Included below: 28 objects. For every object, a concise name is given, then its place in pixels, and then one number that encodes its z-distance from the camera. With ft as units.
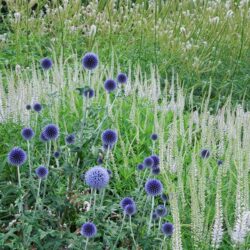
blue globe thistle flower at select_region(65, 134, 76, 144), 9.56
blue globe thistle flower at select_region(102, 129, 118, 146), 9.14
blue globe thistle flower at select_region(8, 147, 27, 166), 8.54
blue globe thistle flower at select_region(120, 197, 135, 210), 8.27
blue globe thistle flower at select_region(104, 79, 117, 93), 10.84
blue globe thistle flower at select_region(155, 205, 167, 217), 8.33
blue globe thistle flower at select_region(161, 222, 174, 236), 7.93
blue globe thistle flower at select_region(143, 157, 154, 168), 9.18
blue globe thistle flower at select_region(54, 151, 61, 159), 9.67
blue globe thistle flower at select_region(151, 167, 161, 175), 9.20
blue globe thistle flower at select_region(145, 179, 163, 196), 8.34
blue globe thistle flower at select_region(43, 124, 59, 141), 9.24
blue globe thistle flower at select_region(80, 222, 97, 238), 7.30
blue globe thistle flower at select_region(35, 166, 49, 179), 8.54
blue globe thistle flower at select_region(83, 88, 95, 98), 9.24
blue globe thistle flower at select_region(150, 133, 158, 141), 11.10
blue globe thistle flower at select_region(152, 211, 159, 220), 8.89
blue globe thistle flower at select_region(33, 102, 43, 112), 10.87
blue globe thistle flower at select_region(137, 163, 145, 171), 9.71
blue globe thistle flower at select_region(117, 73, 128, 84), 12.05
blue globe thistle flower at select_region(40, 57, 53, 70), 12.26
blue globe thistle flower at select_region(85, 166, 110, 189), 7.81
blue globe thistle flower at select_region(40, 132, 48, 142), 9.43
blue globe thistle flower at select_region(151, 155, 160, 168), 9.52
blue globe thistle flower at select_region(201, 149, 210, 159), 10.74
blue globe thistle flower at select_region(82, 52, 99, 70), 10.18
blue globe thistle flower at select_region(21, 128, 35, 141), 9.31
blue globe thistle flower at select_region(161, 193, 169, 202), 8.98
